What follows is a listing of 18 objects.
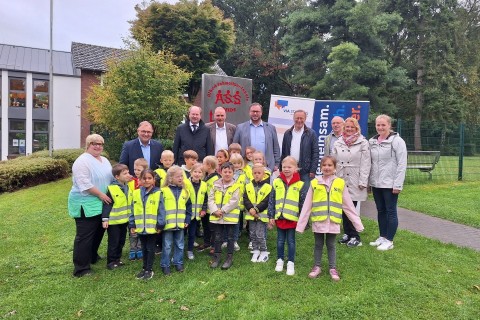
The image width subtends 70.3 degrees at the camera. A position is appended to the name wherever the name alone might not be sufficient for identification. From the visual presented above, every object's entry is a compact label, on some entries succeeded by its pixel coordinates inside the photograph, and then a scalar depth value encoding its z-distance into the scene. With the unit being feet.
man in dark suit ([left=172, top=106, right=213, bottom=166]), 17.25
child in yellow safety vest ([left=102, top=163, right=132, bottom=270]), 14.26
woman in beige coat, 16.42
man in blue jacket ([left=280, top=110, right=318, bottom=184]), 17.95
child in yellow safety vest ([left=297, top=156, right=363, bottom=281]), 13.48
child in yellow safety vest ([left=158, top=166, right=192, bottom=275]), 13.94
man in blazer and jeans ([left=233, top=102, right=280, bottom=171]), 18.12
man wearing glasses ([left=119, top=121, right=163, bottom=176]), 15.97
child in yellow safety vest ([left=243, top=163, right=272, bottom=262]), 14.75
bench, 37.78
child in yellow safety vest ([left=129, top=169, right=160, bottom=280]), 13.60
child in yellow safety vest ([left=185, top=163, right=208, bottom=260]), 15.08
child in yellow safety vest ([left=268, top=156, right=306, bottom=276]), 13.92
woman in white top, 13.74
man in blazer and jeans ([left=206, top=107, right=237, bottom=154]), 18.33
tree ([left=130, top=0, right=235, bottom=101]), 63.36
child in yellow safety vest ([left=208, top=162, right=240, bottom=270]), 14.65
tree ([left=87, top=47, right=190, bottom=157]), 38.65
